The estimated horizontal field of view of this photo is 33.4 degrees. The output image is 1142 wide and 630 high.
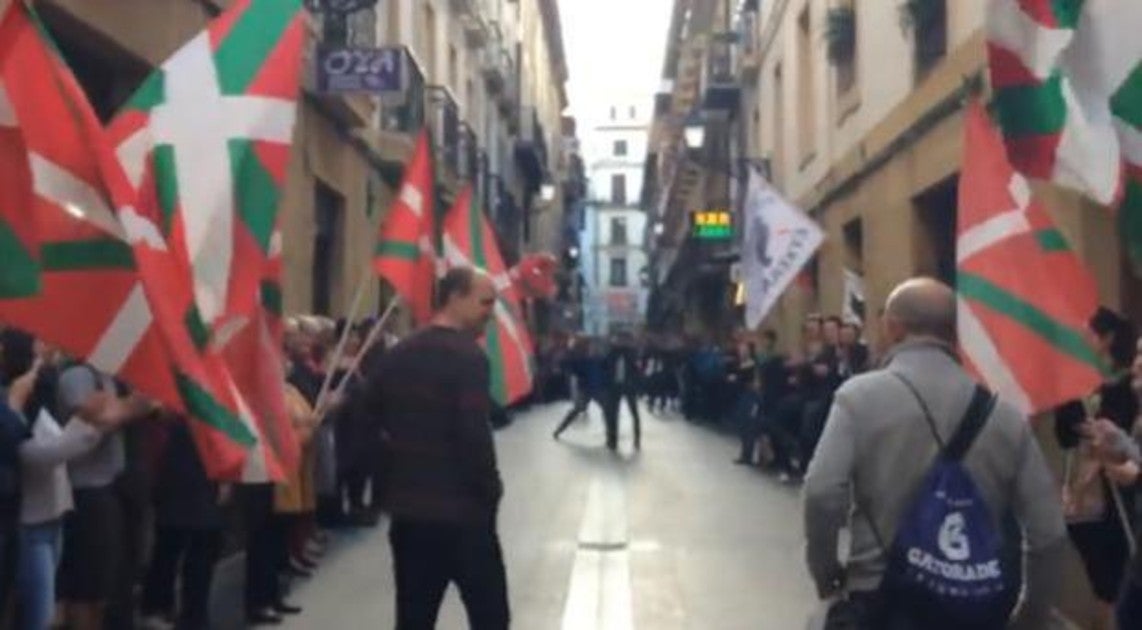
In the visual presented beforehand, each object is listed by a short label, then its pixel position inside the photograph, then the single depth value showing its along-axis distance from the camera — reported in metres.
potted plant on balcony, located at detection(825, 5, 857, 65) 19.53
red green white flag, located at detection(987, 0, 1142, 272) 5.37
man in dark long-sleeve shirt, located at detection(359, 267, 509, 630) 6.20
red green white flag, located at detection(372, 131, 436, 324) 10.70
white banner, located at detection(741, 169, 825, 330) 16.97
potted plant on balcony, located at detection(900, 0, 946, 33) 15.15
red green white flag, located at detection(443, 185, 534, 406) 11.06
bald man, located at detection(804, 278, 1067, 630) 4.76
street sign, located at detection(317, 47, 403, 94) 15.31
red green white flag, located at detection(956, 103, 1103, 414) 6.16
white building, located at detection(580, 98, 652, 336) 115.25
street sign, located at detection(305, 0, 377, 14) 16.39
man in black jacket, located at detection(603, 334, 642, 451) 23.42
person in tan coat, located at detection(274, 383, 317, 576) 9.45
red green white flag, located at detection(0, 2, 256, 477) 5.66
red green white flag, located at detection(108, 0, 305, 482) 6.51
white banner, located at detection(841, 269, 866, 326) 15.77
